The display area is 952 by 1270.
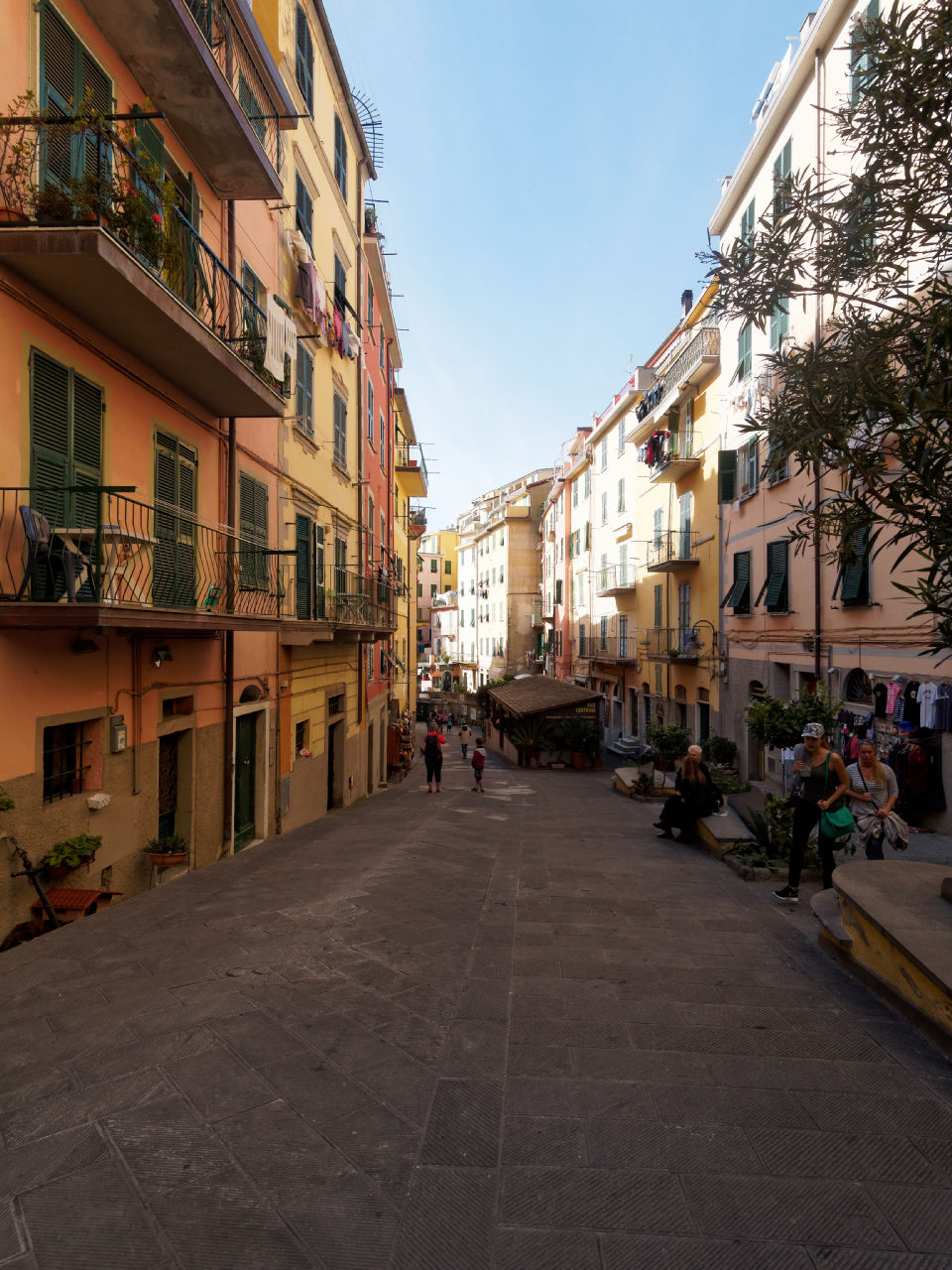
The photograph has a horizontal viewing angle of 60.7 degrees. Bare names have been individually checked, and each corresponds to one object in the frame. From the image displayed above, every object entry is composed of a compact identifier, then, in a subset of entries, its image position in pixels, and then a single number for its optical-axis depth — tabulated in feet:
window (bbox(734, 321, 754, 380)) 69.21
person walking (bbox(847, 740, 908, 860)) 26.12
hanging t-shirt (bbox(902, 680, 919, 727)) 42.42
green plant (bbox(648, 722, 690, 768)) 77.15
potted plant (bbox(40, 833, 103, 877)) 22.98
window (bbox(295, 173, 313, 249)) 47.67
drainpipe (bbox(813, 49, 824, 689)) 54.75
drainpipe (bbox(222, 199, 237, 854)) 36.83
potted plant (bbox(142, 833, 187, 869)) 29.99
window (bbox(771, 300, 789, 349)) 61.41
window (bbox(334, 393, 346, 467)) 59.06
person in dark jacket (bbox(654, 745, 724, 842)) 38.88
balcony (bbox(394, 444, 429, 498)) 106.11
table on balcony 22.54
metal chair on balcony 20.99
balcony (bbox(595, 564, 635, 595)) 109.81
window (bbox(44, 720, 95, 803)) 23.98
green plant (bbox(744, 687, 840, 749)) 42.62
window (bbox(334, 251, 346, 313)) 57.25
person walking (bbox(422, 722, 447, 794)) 72.90
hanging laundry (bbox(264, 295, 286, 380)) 36.37
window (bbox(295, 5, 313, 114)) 47.42
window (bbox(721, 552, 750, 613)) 70.18
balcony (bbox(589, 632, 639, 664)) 112.06
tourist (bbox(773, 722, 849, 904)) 24.61
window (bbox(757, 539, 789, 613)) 62.13
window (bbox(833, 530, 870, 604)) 49.14
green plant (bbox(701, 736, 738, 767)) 71.92
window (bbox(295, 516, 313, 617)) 48.24
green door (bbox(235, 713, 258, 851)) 40.37
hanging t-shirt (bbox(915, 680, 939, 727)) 40.11
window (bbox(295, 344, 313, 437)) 48.34
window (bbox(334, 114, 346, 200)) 57.98
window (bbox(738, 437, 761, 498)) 67.31
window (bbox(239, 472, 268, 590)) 39.09
